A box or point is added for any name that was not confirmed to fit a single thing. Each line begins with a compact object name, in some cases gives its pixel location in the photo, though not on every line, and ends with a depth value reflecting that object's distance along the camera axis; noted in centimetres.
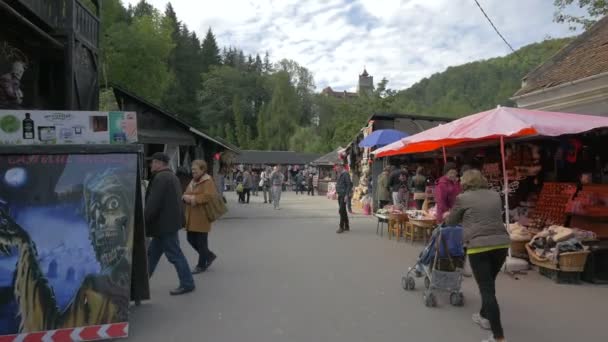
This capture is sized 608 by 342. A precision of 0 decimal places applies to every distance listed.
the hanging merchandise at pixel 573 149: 892
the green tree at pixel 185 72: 7532
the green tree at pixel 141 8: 4653
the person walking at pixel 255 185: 3073
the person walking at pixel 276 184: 1909
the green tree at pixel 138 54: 3038
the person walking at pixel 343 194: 1150
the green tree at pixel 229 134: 7778
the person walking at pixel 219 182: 2000
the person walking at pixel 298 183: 3541
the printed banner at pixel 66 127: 423
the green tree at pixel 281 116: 6662
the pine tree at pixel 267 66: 9961
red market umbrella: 629
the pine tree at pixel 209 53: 8668
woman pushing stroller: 404
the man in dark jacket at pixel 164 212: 544
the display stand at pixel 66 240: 383
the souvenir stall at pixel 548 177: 641
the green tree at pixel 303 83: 7519
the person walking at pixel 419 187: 1220
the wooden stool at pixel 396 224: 1025
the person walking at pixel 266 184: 2317
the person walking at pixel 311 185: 3230
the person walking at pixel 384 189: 1314
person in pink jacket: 692
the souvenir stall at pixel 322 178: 3178
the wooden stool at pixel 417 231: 941
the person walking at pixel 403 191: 1348
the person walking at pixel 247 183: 2230
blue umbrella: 1361
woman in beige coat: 667
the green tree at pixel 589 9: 1698
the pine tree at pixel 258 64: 10025
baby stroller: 536
